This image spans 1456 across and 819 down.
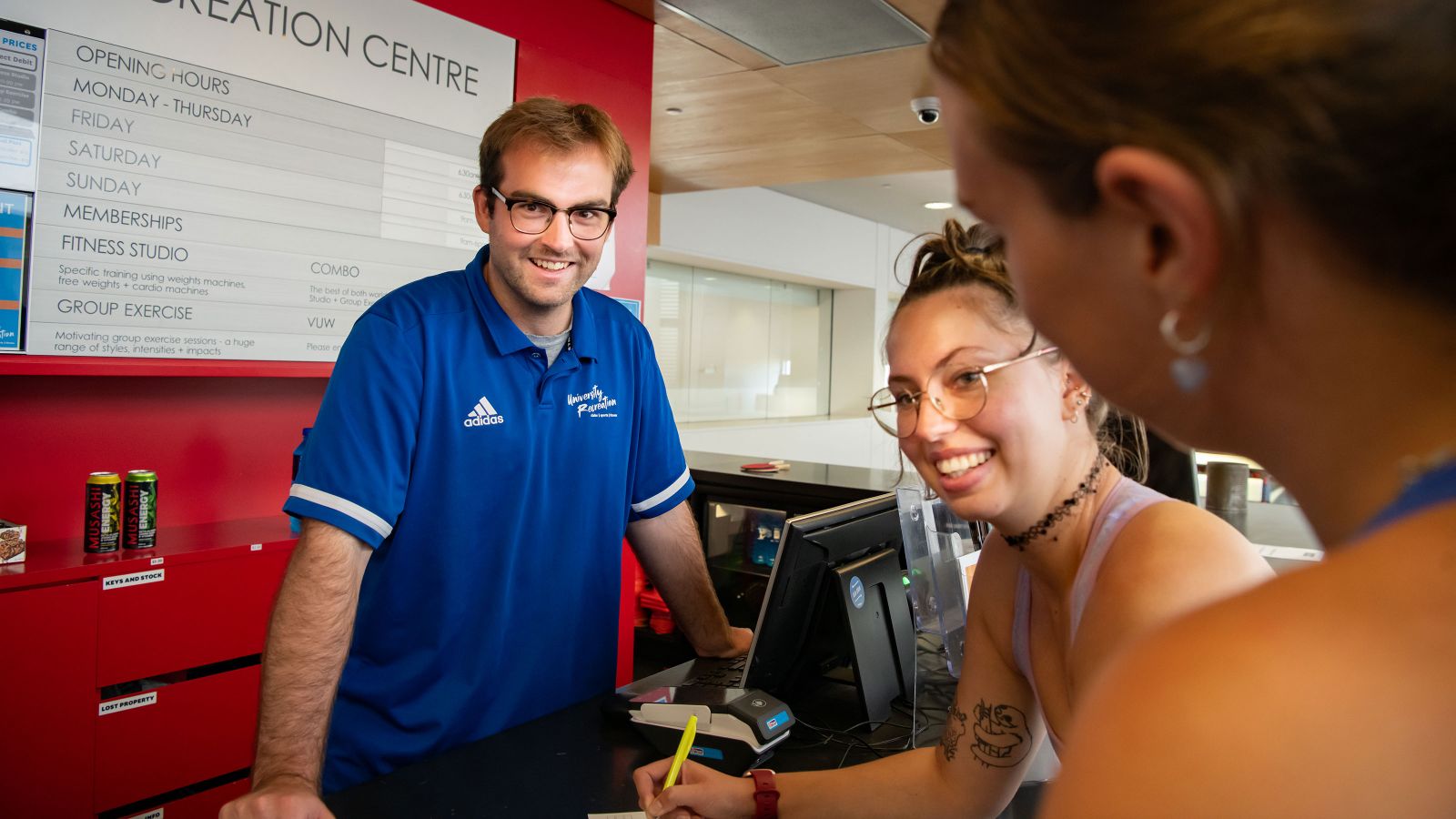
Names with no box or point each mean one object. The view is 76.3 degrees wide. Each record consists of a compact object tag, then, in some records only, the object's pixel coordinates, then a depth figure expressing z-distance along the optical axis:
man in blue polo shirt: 1.55
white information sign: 2.20
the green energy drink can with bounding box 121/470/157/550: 2.37
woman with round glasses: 1.17
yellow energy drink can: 2.30
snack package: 2.16
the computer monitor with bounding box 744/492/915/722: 1.71
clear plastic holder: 1.86
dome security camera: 4.29
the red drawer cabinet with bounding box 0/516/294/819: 2.14
